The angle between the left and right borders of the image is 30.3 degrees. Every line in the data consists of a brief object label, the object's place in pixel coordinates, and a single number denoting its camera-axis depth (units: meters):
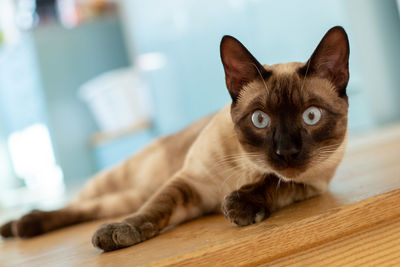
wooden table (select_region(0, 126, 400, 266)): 0.49
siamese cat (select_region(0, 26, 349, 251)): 0.54
